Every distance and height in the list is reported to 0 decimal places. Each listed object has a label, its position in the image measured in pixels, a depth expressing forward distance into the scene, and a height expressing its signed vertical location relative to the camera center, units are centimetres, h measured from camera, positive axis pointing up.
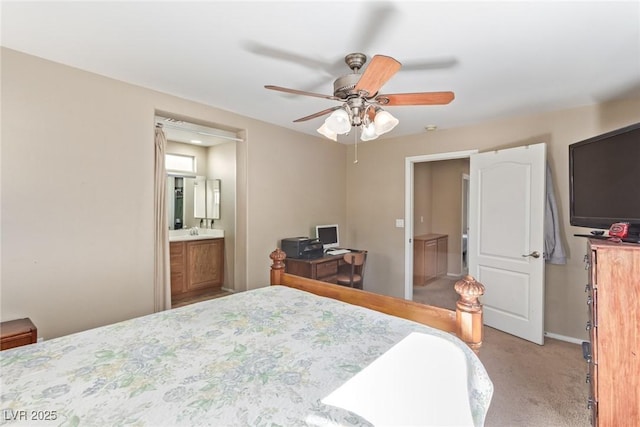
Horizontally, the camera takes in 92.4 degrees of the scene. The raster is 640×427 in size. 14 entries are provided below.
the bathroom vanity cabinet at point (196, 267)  414 -75
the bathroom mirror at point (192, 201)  475 +21
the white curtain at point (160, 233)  277 -17
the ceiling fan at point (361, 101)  180 +70
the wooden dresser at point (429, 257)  518 -75
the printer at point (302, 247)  370 -41
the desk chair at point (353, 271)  365 -74
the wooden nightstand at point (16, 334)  177 -71
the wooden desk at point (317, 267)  357 -63
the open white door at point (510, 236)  303 -22
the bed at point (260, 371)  94 -59
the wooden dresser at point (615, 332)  150 -58
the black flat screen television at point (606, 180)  177 +23
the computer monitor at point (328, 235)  423 -29
